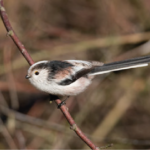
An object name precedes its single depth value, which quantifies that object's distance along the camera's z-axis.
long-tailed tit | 6.04
